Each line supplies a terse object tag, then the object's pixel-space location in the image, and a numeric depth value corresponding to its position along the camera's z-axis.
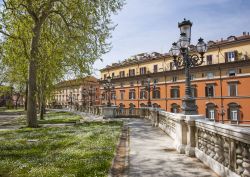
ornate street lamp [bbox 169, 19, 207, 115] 7.15
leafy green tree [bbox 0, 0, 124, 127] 14.05
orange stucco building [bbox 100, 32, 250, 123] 32.10
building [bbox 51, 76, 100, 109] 64.19
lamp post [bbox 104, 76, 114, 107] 21.67
